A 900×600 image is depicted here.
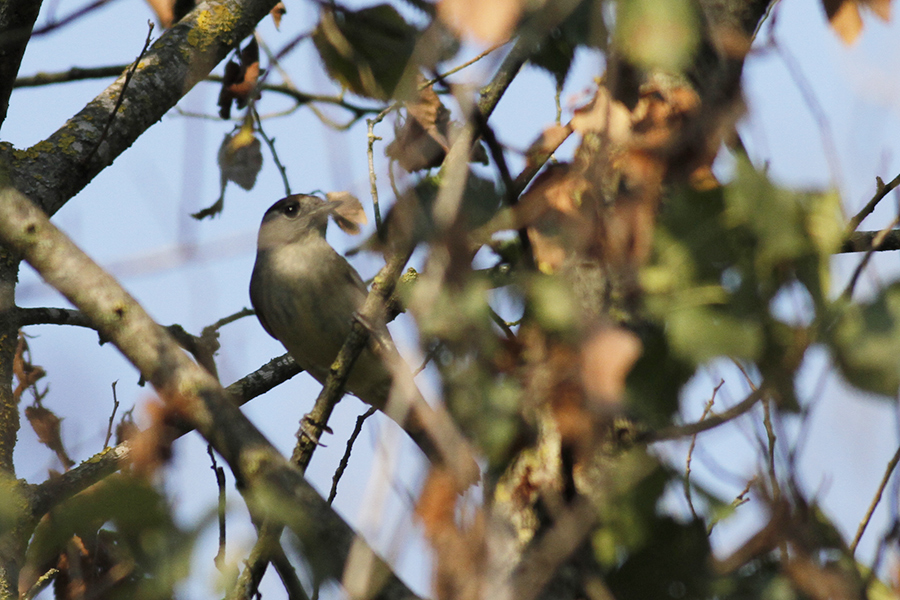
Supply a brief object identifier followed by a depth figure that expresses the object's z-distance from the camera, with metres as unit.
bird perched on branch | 11.79
